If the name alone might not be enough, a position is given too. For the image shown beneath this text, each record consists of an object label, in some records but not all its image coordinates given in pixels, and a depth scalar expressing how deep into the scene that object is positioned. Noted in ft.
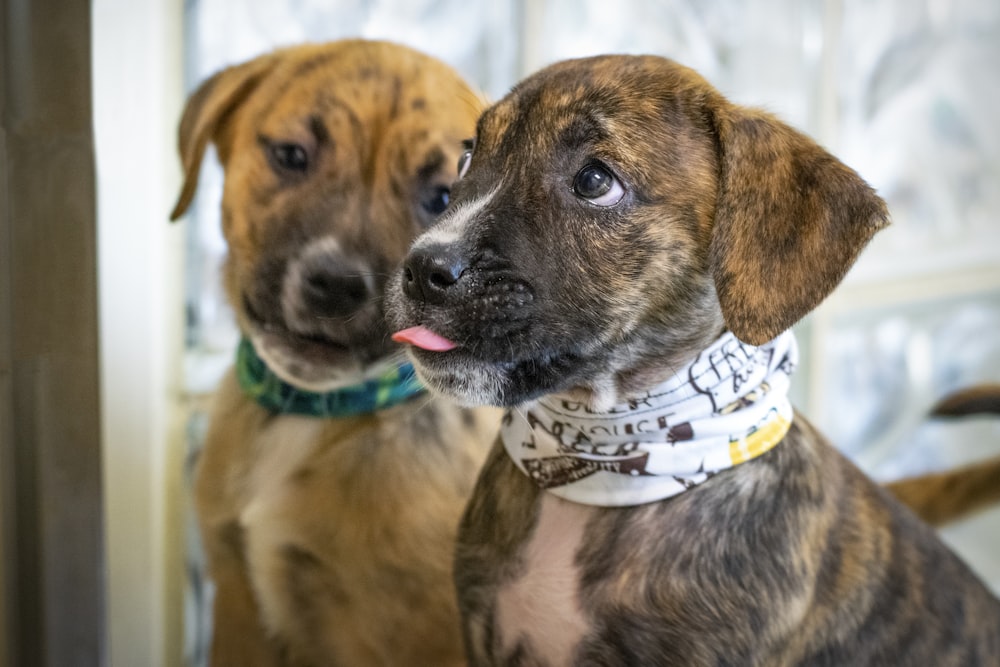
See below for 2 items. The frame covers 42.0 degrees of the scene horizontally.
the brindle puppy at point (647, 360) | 1.33
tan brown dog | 1.71
